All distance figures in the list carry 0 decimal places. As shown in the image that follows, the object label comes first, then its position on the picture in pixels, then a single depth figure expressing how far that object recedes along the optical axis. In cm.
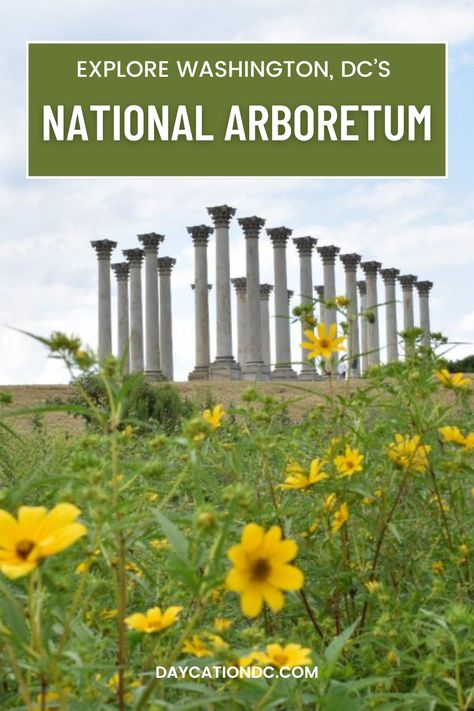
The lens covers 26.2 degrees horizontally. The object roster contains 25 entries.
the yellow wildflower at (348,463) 311
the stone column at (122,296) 5338
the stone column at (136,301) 5032
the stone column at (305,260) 5206
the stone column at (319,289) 6316
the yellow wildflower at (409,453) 319
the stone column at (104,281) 5147
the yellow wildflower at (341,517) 306
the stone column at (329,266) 5431
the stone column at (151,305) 4950
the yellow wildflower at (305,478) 300
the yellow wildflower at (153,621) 193
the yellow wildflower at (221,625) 223
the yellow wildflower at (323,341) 315
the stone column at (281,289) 4962
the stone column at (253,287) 4762
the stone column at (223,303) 4584
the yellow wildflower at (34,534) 142
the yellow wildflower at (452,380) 331
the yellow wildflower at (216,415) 294
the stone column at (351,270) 5709
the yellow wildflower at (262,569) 149
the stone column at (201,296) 4691
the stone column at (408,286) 6101
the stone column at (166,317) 5066
